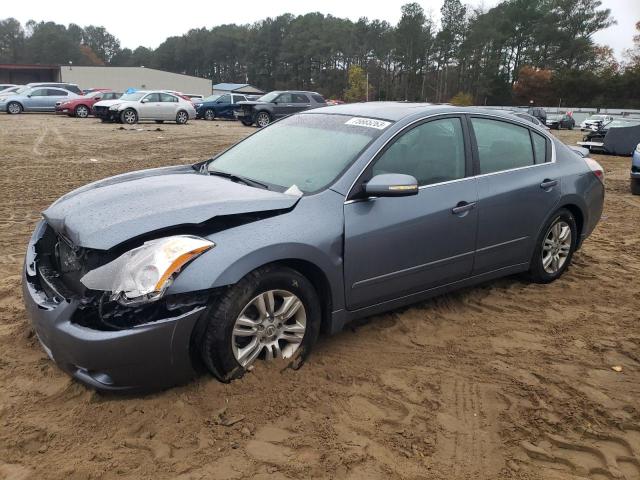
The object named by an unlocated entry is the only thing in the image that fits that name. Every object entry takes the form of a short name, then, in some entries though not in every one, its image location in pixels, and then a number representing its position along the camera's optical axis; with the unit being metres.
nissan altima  2.70
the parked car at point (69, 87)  29.98
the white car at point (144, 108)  23.22
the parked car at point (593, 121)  32.63
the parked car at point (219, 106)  29.66
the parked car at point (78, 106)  26.63
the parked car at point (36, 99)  27.47
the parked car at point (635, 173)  10.20
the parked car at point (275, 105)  23.36
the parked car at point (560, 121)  40.75
